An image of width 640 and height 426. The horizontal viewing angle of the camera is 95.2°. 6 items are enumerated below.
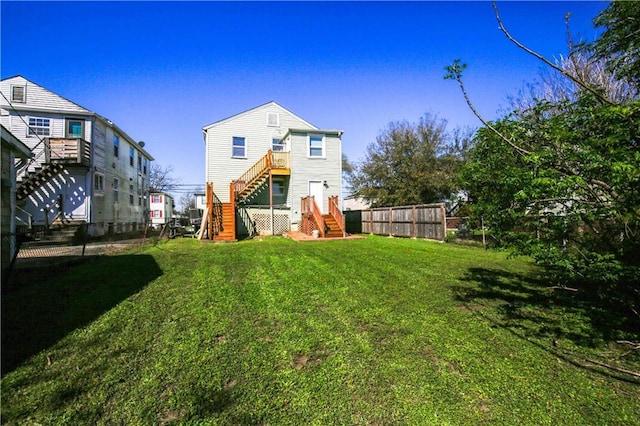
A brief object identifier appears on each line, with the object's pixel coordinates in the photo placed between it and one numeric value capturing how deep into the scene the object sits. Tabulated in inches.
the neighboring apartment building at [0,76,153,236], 562.3
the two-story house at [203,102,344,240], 636.7
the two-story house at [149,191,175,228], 1137.9
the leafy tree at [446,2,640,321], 92.2
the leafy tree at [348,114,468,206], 895.1
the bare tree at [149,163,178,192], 1670.8
